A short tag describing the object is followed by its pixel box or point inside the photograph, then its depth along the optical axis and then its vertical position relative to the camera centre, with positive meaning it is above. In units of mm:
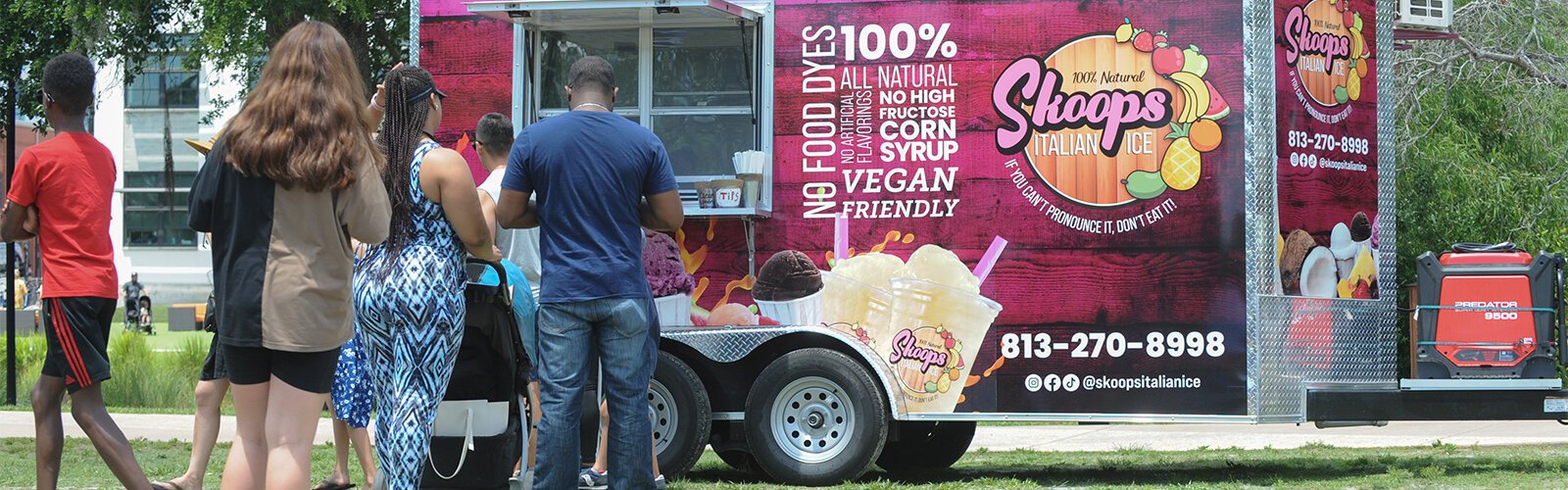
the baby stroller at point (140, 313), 39359 -1420
